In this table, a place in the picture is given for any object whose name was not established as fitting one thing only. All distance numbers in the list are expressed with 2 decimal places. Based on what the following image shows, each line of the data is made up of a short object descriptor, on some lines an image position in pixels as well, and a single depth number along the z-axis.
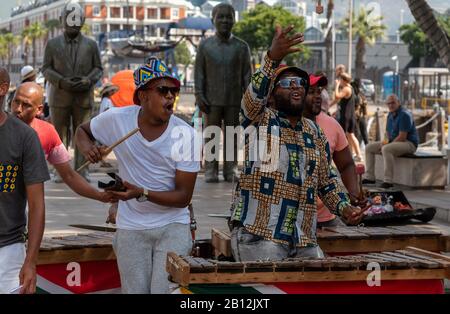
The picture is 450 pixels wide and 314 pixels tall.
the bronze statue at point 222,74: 16.11
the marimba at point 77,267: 7.31
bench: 16.92
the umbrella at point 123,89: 23.19
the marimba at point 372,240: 7.55
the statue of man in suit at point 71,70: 15.91
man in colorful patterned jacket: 6.67
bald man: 6.91
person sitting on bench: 17.23
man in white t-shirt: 6.66
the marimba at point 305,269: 6.06
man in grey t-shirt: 5.75
